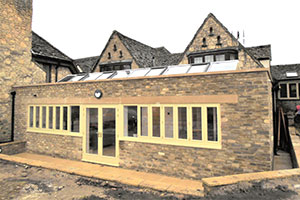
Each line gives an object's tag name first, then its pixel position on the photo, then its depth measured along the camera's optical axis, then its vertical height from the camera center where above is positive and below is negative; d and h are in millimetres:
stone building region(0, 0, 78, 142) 11391 +2785
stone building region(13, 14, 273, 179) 6098 -596
